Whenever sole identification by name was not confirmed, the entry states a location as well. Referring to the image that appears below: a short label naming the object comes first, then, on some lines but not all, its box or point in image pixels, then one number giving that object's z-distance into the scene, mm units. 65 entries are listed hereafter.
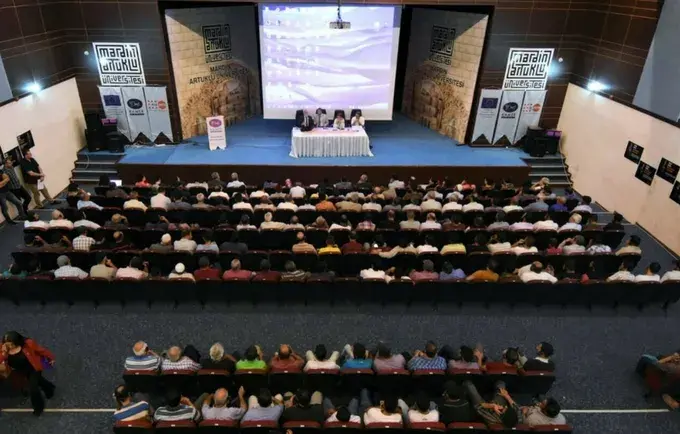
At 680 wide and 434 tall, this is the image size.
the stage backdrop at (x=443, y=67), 12102
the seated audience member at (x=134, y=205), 8148
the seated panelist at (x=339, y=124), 12156
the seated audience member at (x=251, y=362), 4984
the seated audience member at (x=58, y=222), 7414
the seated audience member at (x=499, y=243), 7221
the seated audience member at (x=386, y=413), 4371
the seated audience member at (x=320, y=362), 4988
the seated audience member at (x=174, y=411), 4273
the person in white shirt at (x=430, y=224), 7734
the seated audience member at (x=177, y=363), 4929
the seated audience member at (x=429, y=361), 5047
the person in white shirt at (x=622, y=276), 6699
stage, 11047
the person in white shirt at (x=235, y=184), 9266
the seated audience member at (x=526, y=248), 7133
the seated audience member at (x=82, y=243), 7051
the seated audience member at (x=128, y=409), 4359
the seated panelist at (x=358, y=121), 12305
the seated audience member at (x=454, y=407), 4422
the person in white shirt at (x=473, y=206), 8484
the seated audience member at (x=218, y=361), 4902
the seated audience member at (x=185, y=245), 6988
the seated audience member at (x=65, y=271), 6413
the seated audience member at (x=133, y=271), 6488
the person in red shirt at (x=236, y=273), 6533
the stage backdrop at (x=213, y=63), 11948
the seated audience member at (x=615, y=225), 7902
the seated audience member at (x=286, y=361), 5012
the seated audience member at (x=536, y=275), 6668
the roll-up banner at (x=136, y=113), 11680
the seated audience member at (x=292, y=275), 6527
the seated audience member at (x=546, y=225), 7844
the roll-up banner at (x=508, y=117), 12164
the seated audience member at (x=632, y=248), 7113
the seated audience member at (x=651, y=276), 6652
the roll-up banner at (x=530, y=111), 12211
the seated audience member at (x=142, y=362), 4965
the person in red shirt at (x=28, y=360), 4879
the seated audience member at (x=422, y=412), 4359
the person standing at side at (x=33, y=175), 9289
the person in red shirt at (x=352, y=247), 7145
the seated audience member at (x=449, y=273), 6648
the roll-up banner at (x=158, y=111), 11688
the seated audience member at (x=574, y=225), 7817
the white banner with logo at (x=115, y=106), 11578
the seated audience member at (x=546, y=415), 4301
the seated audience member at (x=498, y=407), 4305
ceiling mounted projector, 11074
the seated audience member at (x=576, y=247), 7227
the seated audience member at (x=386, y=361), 5047
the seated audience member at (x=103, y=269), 6492
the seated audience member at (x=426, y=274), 6604
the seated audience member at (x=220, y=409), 4379
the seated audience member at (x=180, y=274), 6473
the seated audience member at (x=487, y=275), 6723
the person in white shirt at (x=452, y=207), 8484
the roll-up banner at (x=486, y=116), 12078
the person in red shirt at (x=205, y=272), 6513
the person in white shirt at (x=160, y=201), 8359
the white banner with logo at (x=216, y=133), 11547
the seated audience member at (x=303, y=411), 4301
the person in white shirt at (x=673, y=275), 6683
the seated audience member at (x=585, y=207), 8578
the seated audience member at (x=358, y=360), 5082
